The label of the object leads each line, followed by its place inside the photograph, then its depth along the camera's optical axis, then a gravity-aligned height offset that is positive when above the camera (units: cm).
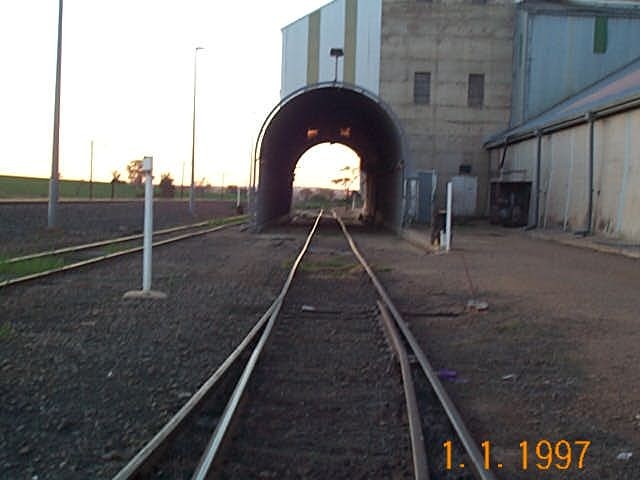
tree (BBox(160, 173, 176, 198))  8944 +164
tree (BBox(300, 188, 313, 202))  13668 +253
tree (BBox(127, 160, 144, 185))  10652 +357
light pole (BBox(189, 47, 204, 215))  4400 +252
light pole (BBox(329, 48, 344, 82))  3562 +715
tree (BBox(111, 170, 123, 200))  8107 +236
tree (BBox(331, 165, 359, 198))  10514 +416
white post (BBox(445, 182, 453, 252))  2022 -44
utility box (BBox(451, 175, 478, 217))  3694 +87
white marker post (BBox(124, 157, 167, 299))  1155 -61
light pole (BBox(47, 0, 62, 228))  2459 +211
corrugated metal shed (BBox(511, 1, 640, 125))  3603 +788
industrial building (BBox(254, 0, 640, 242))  3603 +684
